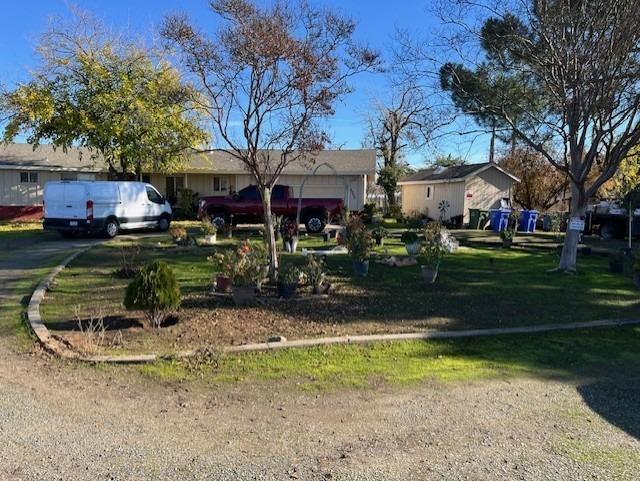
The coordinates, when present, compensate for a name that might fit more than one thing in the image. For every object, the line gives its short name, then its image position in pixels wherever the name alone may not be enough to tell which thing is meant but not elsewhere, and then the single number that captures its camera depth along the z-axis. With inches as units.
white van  714.2
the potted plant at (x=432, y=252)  409.4
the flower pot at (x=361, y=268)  431.8
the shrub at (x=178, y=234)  606.2
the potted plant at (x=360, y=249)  422.3
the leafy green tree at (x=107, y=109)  853.2
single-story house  1079.0
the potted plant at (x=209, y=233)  633.0
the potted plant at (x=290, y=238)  548.0
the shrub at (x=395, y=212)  1269.2
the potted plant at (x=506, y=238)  684.1
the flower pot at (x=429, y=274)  412.8
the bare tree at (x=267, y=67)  338.3
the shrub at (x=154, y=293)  269.6
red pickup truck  819.4
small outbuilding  1077.1
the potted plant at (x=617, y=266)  501.7
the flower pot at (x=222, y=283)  343.9
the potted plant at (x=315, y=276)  354.3
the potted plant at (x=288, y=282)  337.4
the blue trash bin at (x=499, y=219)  999.0
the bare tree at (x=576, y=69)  448.5
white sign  499.5
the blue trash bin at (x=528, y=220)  999.0
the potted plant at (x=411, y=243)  524.4
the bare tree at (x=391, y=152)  1427.2
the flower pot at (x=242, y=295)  323.0
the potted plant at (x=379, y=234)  604.7
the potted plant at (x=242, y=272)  320.2
